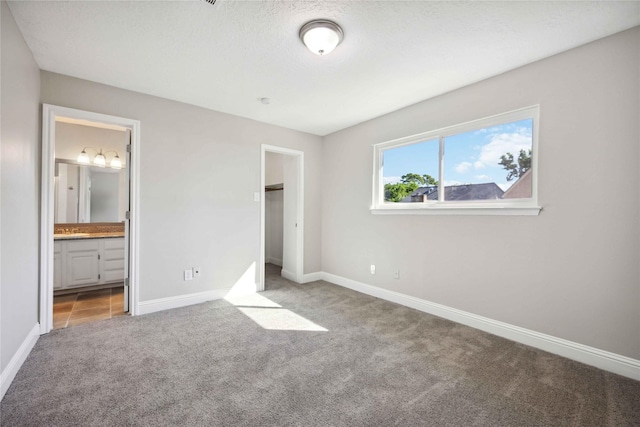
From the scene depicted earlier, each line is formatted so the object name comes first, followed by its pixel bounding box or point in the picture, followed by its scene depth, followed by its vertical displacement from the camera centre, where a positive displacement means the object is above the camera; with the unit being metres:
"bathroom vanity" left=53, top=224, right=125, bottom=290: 3.80 -0.67
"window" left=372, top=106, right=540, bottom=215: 2.58 +0.50
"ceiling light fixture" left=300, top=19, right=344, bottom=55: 1.97 +1.29
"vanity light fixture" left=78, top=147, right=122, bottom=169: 4.30 +0.81
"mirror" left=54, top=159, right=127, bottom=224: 4.18 +0.28
